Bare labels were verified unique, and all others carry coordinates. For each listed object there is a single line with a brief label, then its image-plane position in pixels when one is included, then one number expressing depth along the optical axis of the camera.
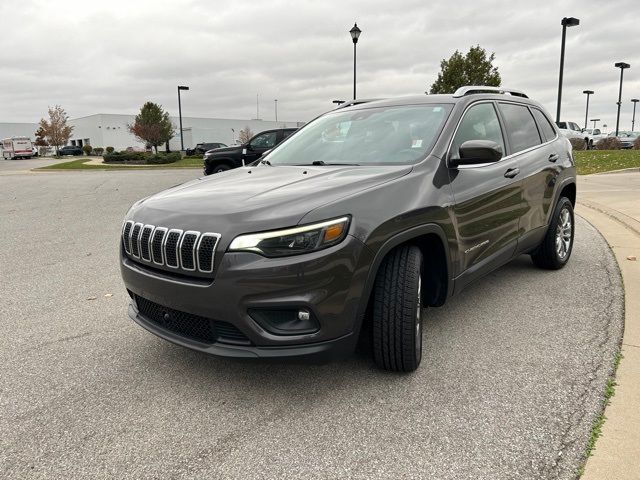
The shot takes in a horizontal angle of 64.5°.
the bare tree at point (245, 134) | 71.26
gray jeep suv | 2.47
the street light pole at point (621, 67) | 36.84
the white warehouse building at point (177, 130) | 78.50
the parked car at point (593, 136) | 33.92
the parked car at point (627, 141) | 34.88
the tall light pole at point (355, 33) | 20.86
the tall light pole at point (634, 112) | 74.06
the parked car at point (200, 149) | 47.69
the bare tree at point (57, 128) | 64.88
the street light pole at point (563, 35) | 19.03
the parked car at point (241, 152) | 15.66
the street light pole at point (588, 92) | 61.38
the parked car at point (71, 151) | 68.38
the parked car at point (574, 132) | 30.44
